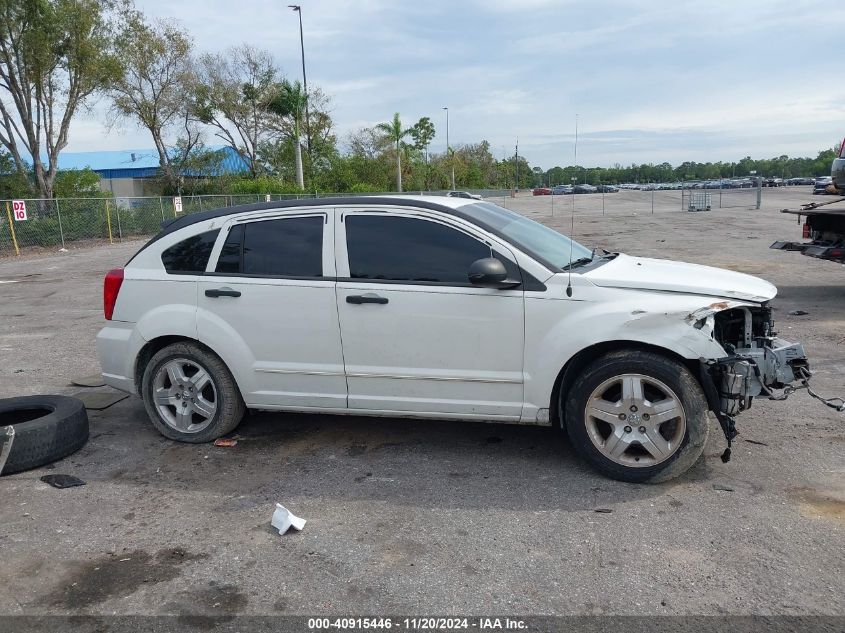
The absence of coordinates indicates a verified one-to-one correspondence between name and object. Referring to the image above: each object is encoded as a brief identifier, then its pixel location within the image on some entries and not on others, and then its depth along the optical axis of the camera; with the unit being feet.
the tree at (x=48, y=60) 91.15
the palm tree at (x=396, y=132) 200.23
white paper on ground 12.67
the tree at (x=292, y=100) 163.91
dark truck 32.04
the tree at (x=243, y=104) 168.76
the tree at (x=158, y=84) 138.21
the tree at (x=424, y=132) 253.03
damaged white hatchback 13.76
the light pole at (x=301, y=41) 146.67
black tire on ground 15.62
